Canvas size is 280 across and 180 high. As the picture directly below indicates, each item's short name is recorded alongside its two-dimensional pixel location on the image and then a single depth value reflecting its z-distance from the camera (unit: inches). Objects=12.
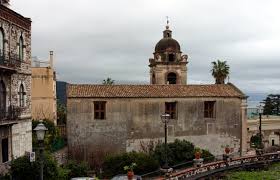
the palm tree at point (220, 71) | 1689.7
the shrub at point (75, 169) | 865.4
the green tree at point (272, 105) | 2451.9
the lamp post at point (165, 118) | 738.5
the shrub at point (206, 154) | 1065.1
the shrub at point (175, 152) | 1051.7
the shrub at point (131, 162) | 969.5
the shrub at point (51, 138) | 1104.4
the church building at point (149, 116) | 1097.3
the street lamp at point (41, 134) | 456.8
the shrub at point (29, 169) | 700.5
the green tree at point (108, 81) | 2271.4
